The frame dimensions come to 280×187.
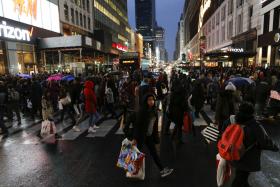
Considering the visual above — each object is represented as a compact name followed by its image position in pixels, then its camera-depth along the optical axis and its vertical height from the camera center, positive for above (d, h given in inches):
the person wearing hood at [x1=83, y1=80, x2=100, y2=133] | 335.9 -47.6
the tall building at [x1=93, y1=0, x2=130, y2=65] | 2078.0 +473.3
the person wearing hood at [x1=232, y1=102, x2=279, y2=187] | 133.5 -43.8
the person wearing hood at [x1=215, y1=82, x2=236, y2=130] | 235.8 -39.8
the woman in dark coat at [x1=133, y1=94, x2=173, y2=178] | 184.5 -47.5
